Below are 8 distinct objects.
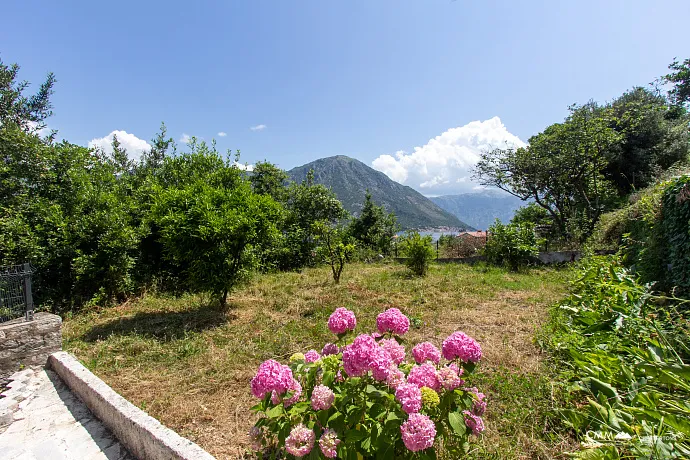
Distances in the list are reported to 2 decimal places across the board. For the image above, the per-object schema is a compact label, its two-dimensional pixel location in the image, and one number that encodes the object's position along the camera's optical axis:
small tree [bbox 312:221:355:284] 8.07
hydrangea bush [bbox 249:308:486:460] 1.28
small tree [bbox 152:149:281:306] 5.02
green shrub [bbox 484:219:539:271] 8.79
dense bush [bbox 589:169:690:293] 3.97
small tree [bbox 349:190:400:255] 13.17
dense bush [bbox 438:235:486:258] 11.31
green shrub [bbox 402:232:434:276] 8.15
